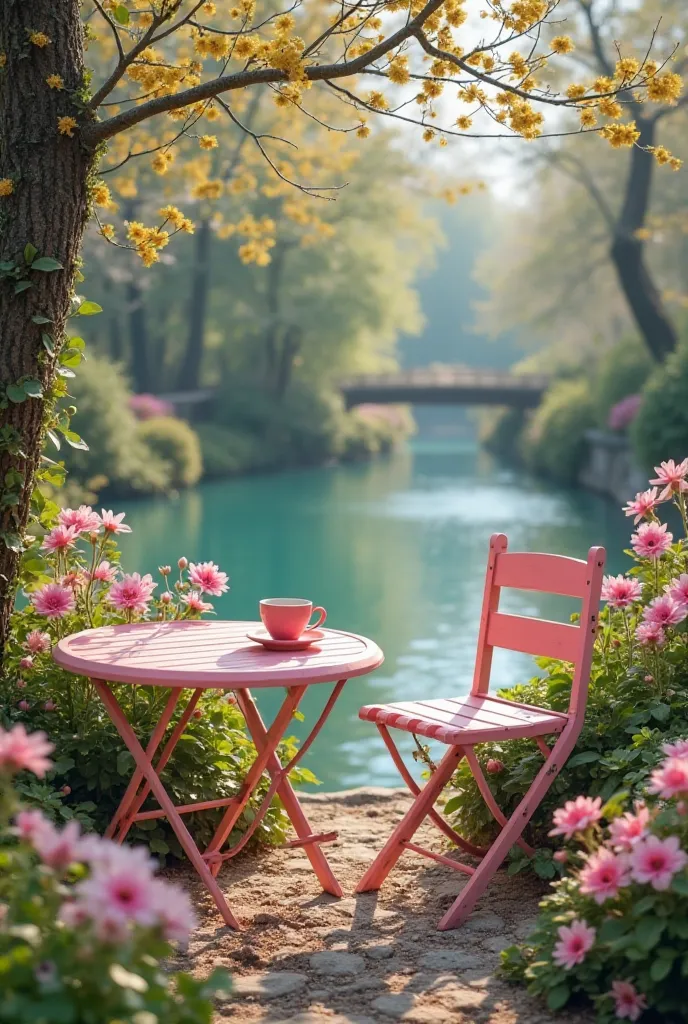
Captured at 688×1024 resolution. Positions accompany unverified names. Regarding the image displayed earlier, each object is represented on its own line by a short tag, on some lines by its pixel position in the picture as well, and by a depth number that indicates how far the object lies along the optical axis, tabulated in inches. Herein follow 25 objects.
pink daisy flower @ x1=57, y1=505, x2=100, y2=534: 158.2
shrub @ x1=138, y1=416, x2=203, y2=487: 880.3
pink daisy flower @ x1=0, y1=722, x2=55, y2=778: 76.4
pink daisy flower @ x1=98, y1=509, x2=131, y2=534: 159.6
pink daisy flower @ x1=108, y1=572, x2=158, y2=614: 152.9
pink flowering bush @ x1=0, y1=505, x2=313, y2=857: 148.0
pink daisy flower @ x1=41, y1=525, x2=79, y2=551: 156.6
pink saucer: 134.2
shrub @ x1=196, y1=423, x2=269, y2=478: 1000.2
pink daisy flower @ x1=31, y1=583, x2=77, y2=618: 150.0
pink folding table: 122.5
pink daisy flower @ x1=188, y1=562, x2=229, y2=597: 160.2
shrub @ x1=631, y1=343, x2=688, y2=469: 670.5
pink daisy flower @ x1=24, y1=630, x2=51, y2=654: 152.6
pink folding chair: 132.3
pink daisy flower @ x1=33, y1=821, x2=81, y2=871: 72.0
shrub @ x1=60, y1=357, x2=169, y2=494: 737.6
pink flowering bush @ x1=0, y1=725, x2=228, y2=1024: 69.2
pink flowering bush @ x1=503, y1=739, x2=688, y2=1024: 94.6
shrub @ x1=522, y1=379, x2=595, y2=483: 1002.1
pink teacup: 134.3
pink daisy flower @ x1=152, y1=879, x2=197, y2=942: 69.3
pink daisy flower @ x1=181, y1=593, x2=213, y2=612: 162.1
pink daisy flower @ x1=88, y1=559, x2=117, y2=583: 159.0
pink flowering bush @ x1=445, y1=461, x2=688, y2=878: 139.8
